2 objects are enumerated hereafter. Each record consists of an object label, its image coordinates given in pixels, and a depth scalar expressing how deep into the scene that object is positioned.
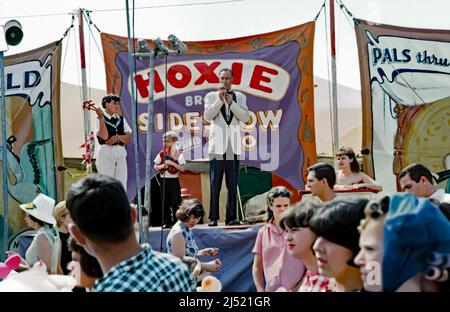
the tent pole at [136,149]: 4.94
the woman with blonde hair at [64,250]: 5.86
